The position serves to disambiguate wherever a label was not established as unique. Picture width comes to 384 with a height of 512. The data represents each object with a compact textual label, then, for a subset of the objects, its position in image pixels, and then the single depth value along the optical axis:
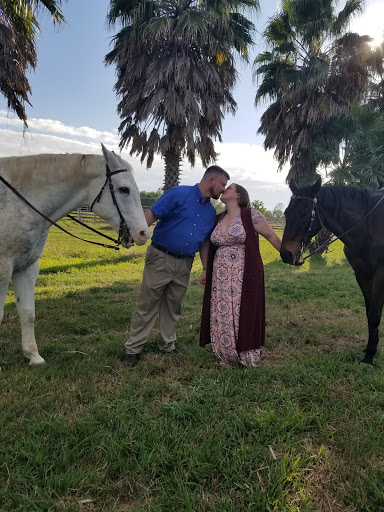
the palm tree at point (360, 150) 12.10
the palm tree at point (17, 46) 8.27
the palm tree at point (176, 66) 11.59
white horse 3.02
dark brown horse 3.53
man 3.53
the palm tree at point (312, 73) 12.76
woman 3.42
